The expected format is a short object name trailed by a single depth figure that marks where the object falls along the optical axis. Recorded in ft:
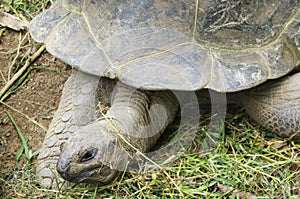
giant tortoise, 10.84
